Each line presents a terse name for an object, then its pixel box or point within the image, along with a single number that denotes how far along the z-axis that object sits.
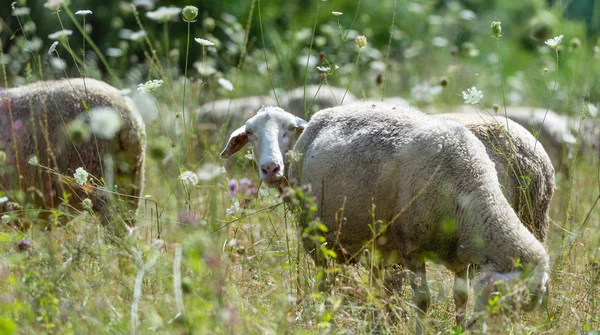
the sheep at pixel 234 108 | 15.44
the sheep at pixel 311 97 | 14.95
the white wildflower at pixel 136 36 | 9.80
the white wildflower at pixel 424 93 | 15.52
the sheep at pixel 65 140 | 10.64
